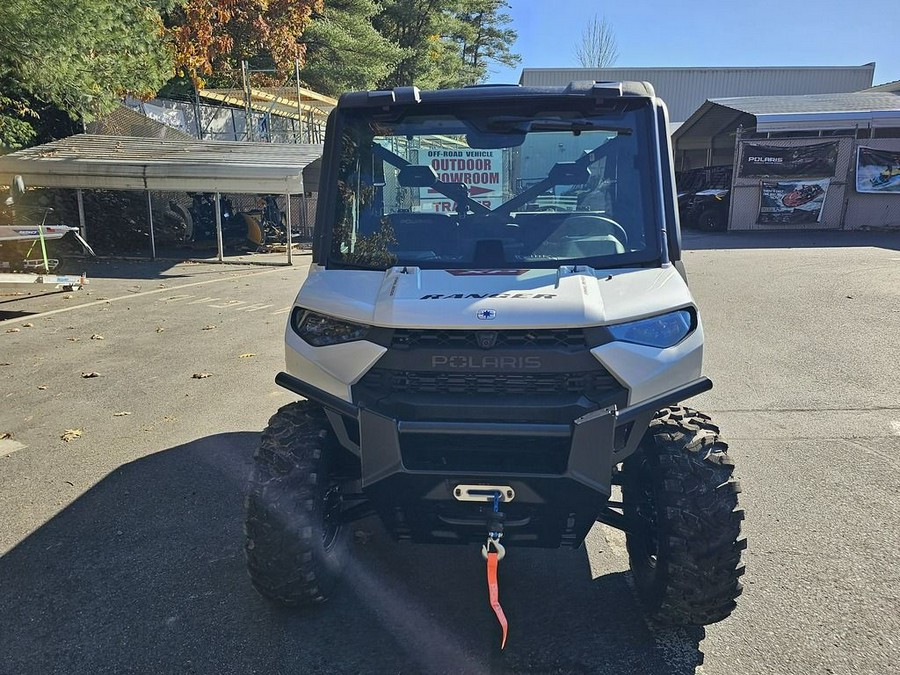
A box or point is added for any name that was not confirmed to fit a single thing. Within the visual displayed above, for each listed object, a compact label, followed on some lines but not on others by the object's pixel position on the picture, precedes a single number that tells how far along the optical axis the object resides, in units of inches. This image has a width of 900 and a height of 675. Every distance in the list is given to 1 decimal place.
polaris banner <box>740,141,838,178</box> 798.5
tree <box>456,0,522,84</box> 1963.6
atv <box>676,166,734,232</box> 863.1
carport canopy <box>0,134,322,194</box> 607.8
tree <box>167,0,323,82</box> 811.4
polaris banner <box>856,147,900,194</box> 799.1
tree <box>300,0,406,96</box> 1108.5
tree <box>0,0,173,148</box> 430.9
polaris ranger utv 100.6
